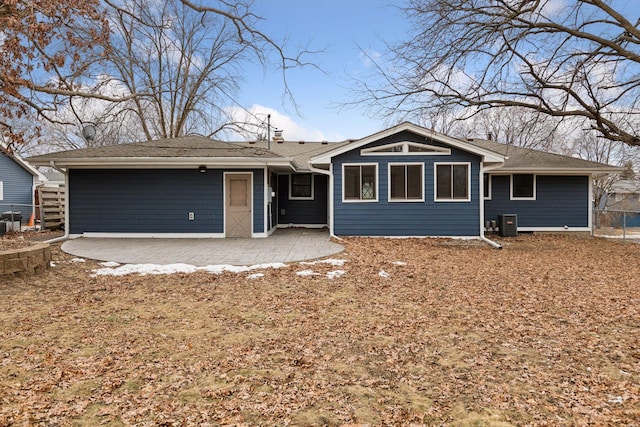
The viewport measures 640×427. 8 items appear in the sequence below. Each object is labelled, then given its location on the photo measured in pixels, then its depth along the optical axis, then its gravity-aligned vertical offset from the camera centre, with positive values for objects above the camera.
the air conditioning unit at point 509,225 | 13.52 -0.48
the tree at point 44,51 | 6.00 +2.83
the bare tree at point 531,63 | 9.02 +3.77
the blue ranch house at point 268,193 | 11.80 +0.61
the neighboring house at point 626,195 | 27.85 +1.20
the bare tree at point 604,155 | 23.91 +3.73
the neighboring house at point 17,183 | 20.27 +1.66
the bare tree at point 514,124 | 10.85 +4.34
